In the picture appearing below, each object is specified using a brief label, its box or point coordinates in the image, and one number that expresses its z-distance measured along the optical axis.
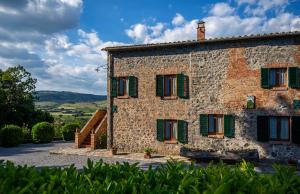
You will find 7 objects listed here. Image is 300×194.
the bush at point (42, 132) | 16.85
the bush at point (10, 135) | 15.26
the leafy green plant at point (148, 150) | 12.19
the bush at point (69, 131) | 18.26
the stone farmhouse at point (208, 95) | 11.07
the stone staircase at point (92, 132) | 14.03
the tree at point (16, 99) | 18.61
